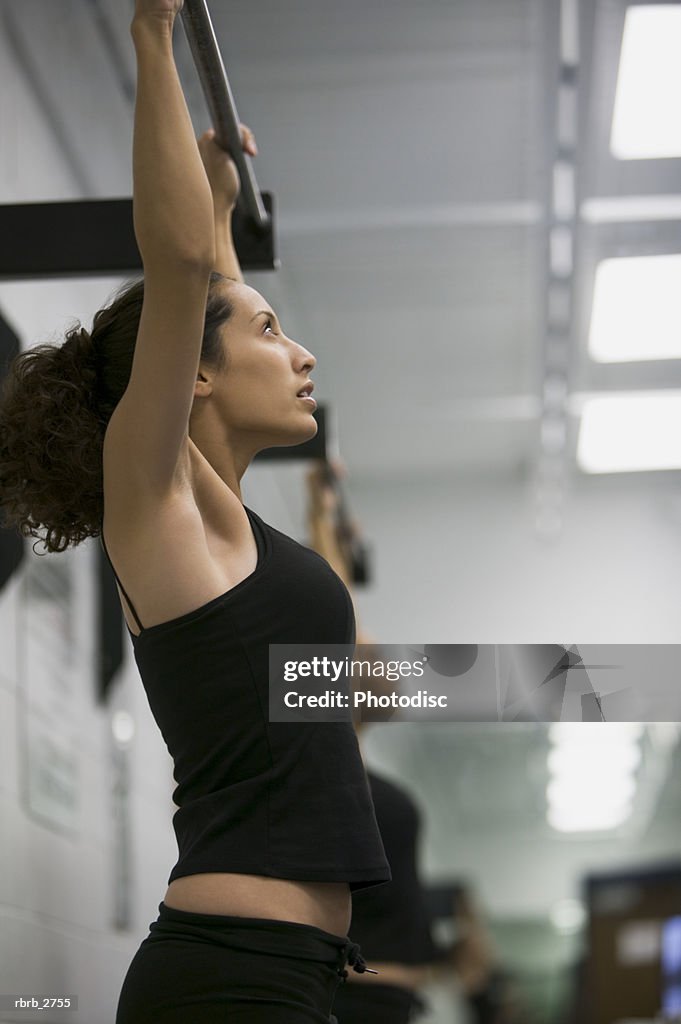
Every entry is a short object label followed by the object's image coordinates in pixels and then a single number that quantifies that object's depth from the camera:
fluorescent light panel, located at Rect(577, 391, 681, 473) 5.15
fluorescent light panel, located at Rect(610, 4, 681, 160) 4.55
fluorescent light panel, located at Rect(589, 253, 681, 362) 5.90
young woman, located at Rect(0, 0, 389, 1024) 2.50
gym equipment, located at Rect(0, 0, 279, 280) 3.28
